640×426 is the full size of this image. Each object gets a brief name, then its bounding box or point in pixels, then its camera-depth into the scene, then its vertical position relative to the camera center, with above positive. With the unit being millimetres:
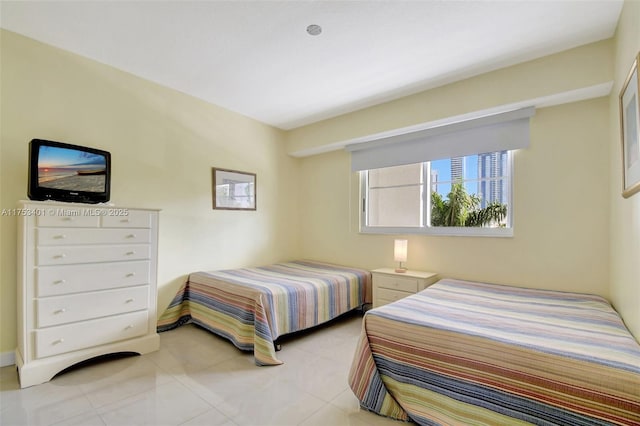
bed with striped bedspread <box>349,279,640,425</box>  1233 -712
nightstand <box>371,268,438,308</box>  3012 -712
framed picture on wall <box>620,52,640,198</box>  1516 +487
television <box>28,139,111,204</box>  2217 +331
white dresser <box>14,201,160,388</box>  2041 -537
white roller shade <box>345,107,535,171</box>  2758 +796
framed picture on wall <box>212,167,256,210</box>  3643 +321
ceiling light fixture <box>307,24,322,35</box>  2164 +1374
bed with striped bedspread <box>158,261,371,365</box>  2512 -846
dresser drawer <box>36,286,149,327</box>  2082 -700
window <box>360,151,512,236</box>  2973 +217
